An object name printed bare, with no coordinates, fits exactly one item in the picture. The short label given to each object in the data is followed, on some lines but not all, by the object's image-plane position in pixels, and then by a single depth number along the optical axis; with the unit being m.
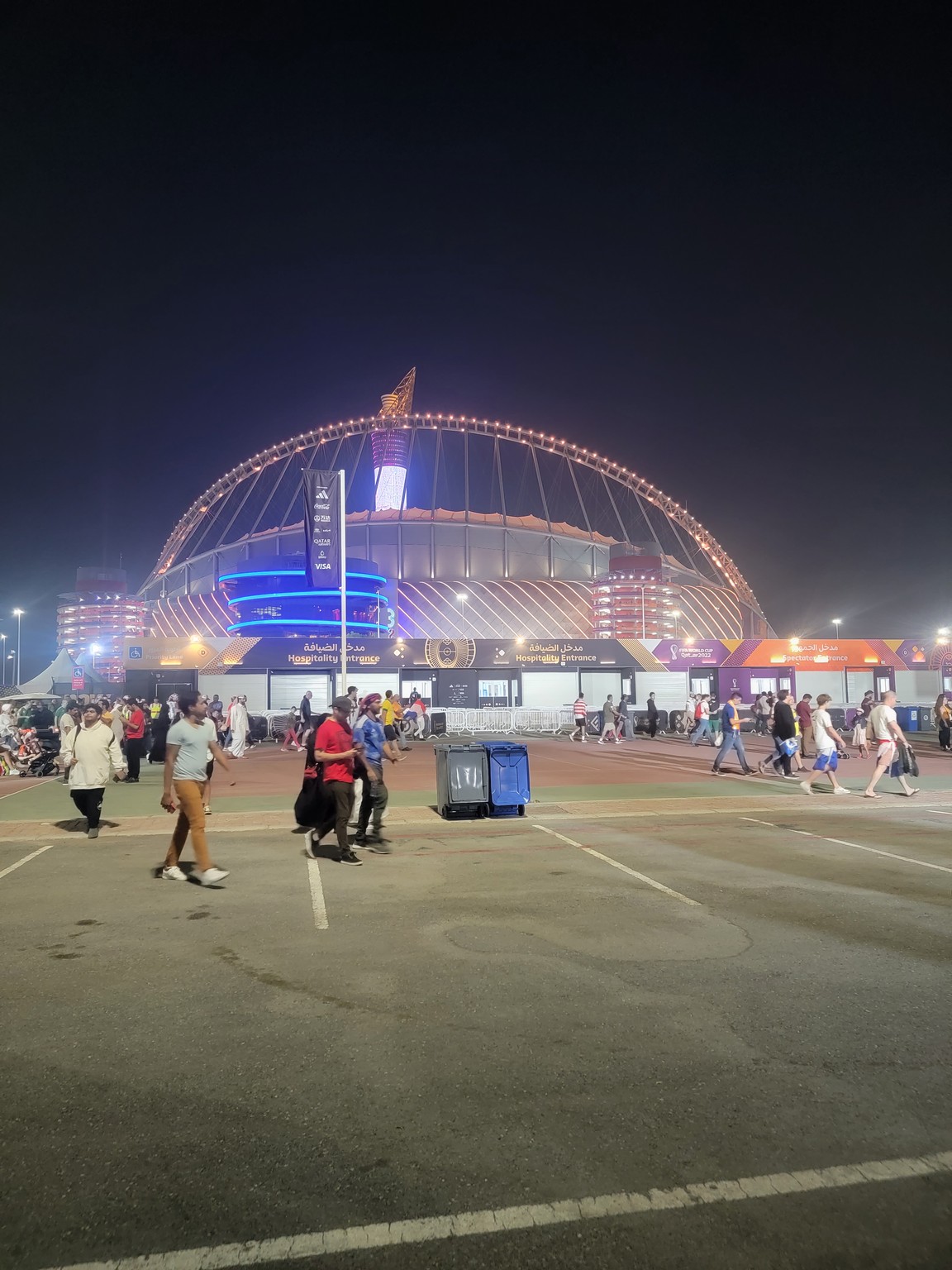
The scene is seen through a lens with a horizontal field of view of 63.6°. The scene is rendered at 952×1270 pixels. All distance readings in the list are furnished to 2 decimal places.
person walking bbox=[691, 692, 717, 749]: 24.56
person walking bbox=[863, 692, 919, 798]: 13.41
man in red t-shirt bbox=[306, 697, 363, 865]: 8.34
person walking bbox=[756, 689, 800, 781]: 15.19
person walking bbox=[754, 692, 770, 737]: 29.69
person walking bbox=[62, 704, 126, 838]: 9.59
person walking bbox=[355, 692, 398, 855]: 9.50
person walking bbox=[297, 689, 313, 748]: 25.25
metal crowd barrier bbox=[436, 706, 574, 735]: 32.97
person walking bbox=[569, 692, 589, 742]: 28.50
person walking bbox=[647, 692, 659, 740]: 31.09
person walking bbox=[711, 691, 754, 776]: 16.88
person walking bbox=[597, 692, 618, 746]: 28.55
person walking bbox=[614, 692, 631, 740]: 30.70
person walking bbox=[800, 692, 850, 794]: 14.06
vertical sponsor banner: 21.98
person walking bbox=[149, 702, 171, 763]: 19.92
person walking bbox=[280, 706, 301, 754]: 27.03
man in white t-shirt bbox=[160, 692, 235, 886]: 7.66
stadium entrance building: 35.94
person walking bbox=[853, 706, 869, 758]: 22.53
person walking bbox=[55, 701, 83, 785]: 16.13
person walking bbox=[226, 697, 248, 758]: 22.86
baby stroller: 18.38
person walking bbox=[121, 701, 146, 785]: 16.39
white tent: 45.12
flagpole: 18.42
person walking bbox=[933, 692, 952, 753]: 23.89
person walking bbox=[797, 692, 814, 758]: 17.20
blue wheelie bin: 11.82
